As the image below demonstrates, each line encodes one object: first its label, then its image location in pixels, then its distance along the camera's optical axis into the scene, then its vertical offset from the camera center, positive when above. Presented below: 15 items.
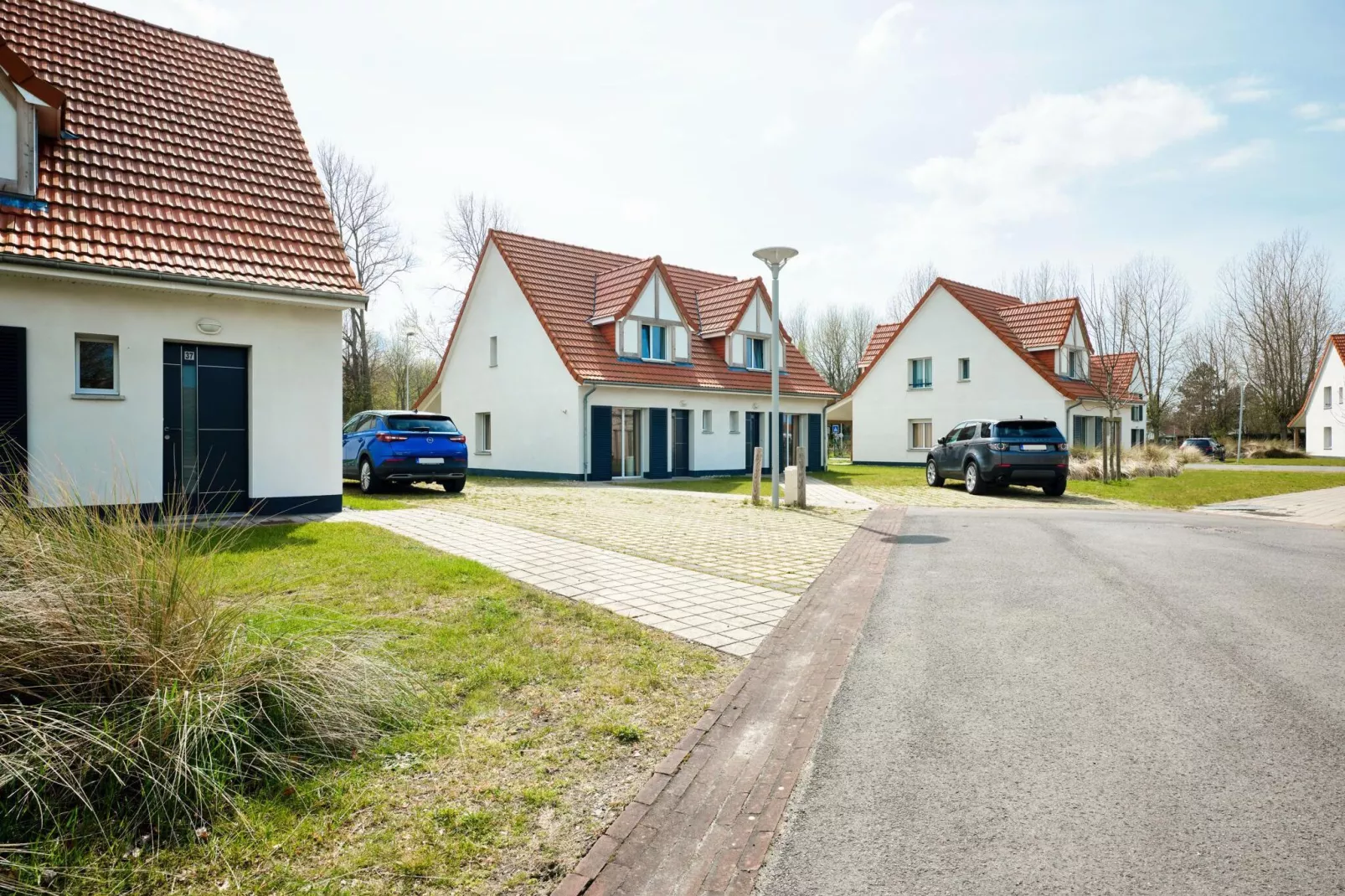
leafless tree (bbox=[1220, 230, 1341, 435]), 58.16 +7.89
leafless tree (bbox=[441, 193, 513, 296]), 43.22 +10.68
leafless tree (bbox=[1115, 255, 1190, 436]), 39.84 +5.07
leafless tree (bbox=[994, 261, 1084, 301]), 55.44 +10.07
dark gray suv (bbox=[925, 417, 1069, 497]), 19.09 -0.41
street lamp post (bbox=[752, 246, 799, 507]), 15.06 +2.27
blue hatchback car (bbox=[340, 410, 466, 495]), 16.92 -0.29
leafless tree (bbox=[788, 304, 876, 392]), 62.41 +7.29
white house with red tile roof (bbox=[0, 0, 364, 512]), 10.62 +2.19
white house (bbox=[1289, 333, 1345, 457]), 55.09 +2.11
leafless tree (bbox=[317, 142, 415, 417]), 39.03 +8.56
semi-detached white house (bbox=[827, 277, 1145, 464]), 34.25 +2.93
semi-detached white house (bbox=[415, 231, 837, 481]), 25.05 +2.30
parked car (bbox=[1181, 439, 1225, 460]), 54.91 -0.67
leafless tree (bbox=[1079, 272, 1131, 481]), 31.44 +4.34
